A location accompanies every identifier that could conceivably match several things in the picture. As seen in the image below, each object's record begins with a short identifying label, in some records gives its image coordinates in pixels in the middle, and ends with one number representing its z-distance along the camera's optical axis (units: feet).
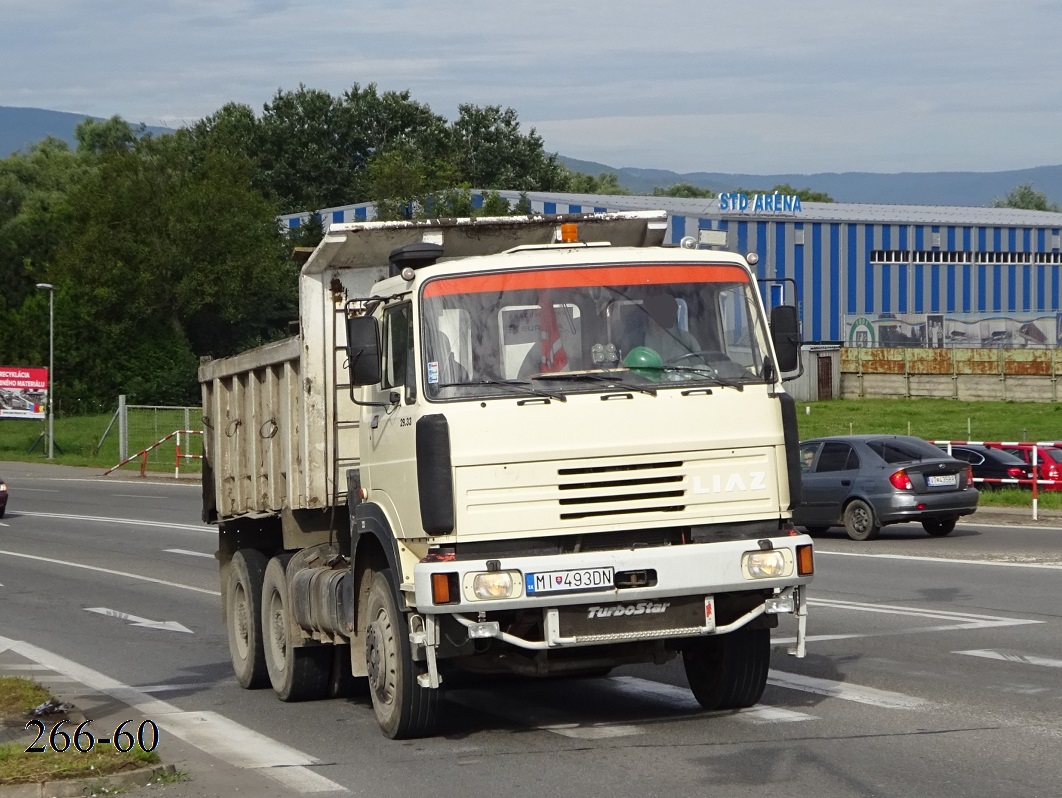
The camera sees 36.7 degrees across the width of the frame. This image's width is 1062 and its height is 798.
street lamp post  182.19
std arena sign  239.71
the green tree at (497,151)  316.40
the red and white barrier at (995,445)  92.70
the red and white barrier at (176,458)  161.58
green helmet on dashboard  27.40
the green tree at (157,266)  248.73
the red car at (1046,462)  94.53
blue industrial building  243.19
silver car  73.46
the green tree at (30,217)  282.97
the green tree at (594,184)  364.28
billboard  200.85
